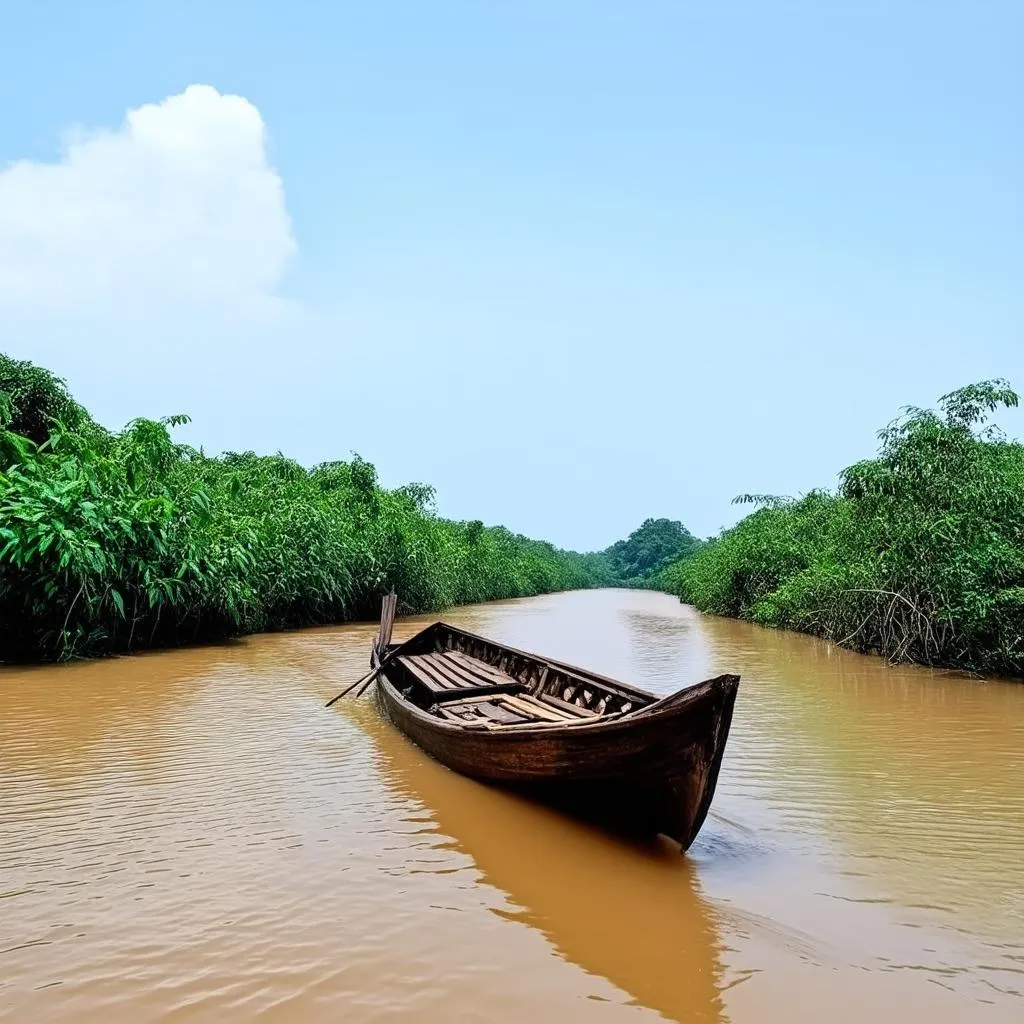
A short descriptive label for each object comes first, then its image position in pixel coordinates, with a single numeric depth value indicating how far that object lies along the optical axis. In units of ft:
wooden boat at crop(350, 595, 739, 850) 12.39
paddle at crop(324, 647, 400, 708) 27.02
